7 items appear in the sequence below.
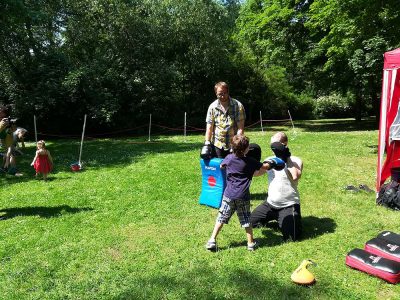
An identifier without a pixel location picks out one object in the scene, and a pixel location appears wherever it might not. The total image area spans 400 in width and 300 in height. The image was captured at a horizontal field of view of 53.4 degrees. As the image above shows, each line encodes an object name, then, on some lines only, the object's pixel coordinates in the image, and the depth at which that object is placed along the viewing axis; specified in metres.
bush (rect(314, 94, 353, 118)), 38.69
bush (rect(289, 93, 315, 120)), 36.01
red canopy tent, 7.47
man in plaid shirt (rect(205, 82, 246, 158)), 6.64
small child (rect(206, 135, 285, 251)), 5.02
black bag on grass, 6.76
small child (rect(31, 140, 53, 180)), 9.95
